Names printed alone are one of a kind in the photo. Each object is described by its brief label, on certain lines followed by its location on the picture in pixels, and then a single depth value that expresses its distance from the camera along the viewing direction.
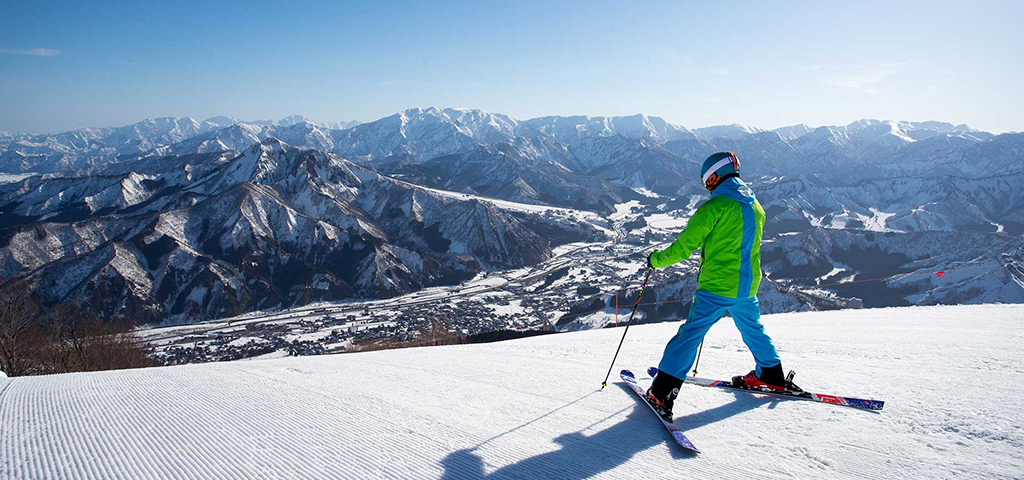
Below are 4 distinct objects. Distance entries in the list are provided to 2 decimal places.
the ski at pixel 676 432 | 3.10
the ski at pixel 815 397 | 3.75
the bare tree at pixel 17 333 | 15.04
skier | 3.89
